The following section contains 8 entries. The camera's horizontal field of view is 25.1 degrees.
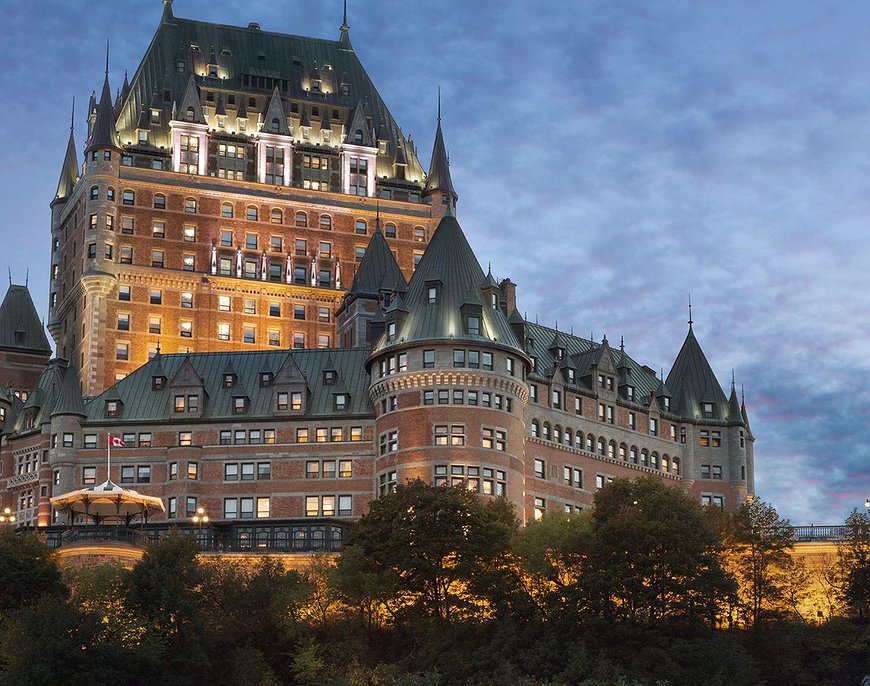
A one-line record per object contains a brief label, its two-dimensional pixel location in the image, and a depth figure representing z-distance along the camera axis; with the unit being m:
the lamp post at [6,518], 162.00
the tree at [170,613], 124.06
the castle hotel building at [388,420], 151.25
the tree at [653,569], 125.31
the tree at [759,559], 135.88
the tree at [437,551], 130.50
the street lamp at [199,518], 150.00
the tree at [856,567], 136.50
